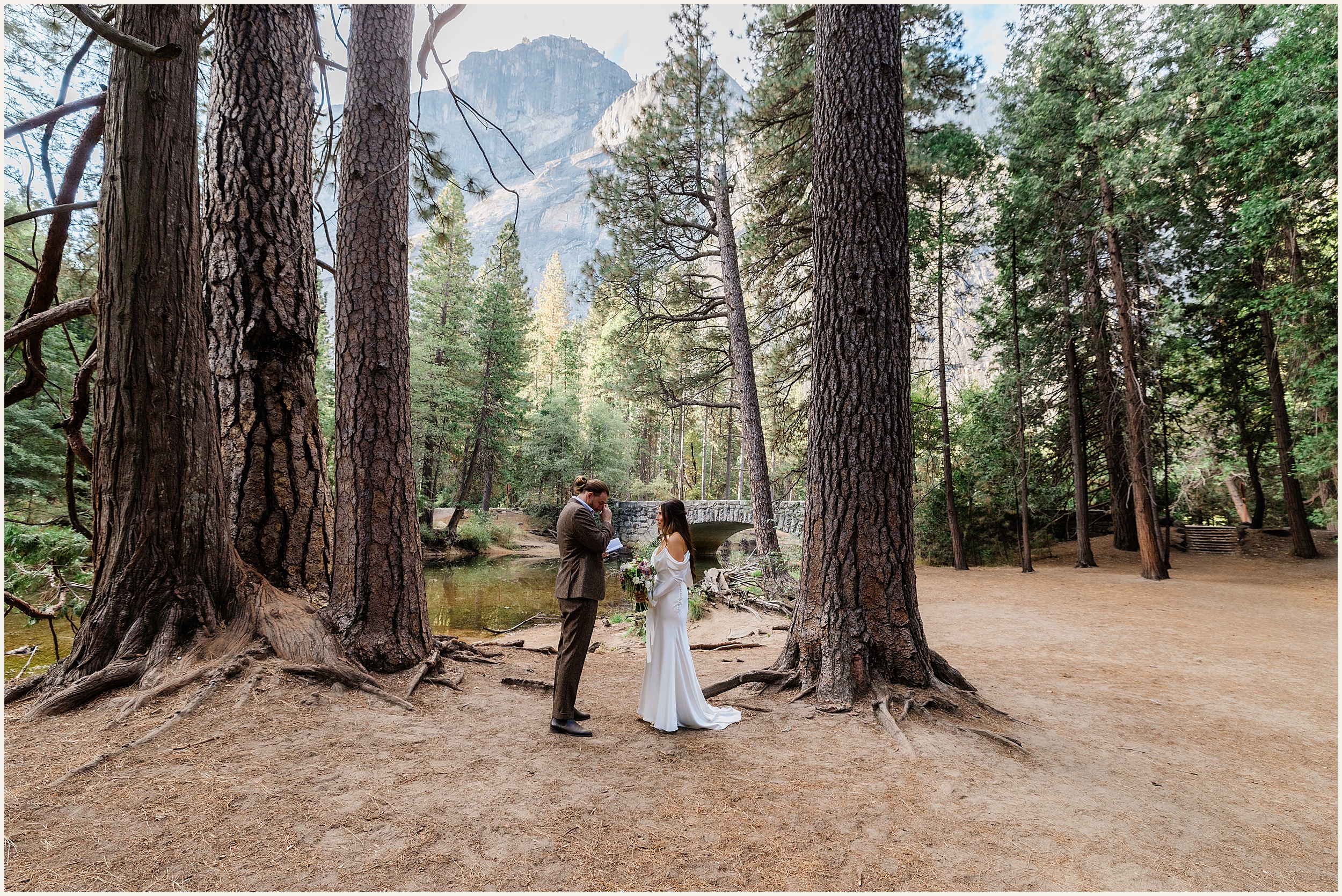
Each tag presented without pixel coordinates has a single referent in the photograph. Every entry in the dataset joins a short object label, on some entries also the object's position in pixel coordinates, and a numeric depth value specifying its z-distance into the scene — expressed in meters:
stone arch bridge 19.84
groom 3.76
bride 3.83
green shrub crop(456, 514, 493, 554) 20.95
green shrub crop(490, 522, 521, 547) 22.67
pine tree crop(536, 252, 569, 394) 41.00
